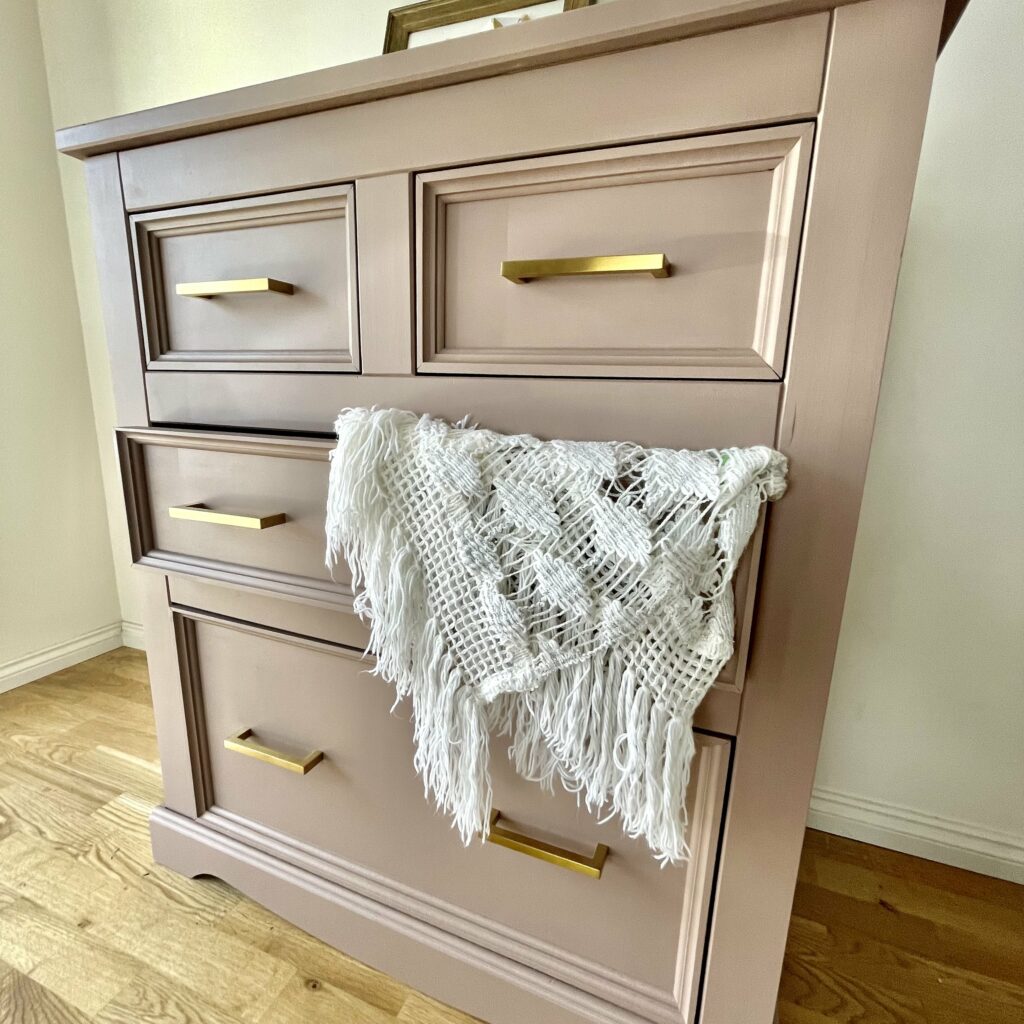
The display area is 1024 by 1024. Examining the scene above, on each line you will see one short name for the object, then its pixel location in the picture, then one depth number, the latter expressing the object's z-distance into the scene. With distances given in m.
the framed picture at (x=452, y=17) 0.93
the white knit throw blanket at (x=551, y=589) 0.48
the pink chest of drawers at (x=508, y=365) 0.46
